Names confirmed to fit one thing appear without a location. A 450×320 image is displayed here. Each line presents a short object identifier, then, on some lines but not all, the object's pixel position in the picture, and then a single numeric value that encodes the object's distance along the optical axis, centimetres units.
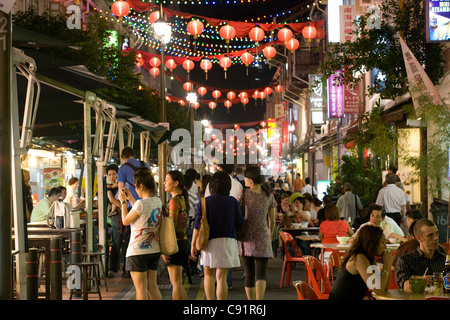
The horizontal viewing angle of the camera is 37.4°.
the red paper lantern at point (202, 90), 4069
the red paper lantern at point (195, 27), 2314
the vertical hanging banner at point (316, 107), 3778
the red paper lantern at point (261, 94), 4644
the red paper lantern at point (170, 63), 3119
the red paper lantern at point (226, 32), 2377
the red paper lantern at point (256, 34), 2462
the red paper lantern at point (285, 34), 2486
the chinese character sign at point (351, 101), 2738
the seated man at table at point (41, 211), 1483
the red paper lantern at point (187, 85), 3887
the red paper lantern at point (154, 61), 3078
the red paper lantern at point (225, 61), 2984
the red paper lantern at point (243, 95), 4634
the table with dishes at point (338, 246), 1098
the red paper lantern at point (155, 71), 3177
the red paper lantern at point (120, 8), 2114
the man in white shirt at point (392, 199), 1617
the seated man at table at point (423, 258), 730
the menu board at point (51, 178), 2548
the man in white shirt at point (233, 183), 1417
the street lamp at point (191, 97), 3556
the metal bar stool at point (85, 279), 1029
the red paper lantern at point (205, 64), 3060
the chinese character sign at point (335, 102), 2873
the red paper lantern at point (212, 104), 4888
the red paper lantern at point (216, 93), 4200
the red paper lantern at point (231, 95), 4459
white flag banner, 1454
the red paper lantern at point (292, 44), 2514
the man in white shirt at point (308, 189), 2775
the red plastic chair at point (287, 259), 1294
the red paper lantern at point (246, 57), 2852
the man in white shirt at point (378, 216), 1118
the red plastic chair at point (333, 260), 1092
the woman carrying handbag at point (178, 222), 925
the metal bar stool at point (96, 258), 1123
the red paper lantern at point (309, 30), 2470
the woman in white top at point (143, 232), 830
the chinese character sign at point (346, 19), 2381
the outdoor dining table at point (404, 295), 624
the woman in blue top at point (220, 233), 907
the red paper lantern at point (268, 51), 2802
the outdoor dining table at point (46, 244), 977
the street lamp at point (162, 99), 2191
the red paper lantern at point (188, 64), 3068
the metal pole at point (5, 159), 662
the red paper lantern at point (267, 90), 4655
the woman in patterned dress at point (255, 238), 951
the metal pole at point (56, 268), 920
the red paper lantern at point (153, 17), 2420
